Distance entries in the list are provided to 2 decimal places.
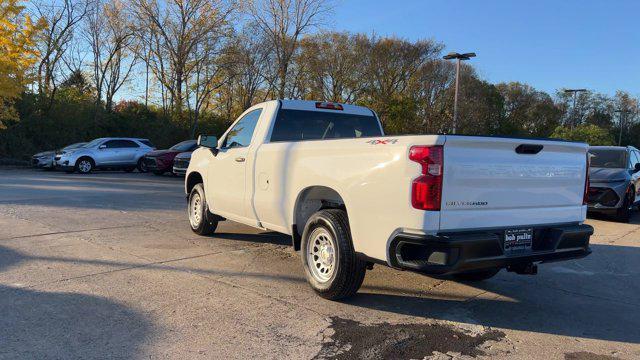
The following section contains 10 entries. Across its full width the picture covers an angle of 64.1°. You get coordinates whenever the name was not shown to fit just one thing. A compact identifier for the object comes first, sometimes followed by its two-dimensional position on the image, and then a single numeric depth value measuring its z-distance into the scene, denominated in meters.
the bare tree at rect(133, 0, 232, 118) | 33.91
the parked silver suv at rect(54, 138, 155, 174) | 22.16
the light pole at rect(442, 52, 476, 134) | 25.09
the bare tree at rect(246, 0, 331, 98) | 39.06
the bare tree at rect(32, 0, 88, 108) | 29.78
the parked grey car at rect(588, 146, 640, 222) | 11.40
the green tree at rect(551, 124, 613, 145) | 41.00
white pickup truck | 4.10
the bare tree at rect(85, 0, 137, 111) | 34.09
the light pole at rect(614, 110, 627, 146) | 64.01
